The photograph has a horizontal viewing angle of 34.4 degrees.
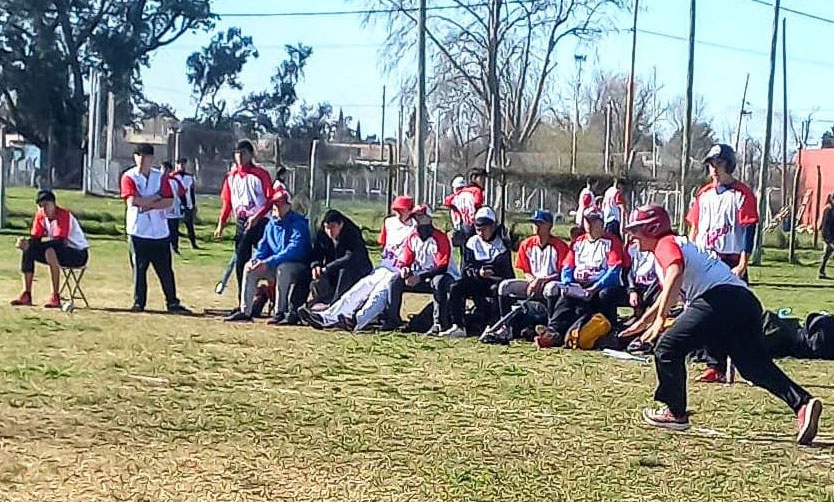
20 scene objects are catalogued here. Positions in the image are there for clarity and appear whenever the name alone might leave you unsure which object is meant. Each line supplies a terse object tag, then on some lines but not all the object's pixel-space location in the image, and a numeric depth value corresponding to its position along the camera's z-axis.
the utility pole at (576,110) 36.12
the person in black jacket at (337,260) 13.92
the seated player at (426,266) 13.38
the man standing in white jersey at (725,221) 10.68
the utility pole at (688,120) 25.81
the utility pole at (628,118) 32.88
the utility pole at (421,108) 23.86
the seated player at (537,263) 13.04
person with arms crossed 14.34
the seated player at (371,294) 13.40
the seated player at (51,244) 14.52
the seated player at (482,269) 13.29
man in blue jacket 13.83
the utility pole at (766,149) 27.70
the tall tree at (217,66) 64.69
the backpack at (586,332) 12.55
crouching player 8.08
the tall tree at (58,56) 54.72
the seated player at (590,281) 12.59
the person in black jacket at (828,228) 23.61
